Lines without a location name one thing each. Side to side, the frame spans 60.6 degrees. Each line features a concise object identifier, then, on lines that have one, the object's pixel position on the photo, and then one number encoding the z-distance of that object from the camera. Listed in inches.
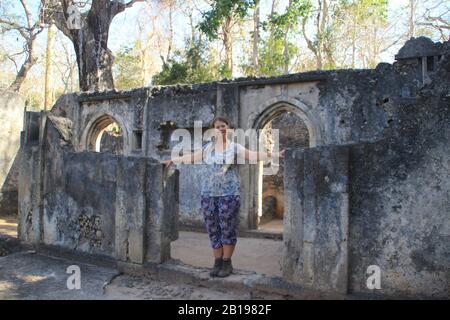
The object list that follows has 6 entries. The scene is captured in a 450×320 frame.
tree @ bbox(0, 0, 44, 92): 688.4
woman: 154.4
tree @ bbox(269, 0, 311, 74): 582.6
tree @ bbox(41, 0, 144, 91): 559.5
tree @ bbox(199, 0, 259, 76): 530.5
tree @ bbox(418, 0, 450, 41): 703.3
